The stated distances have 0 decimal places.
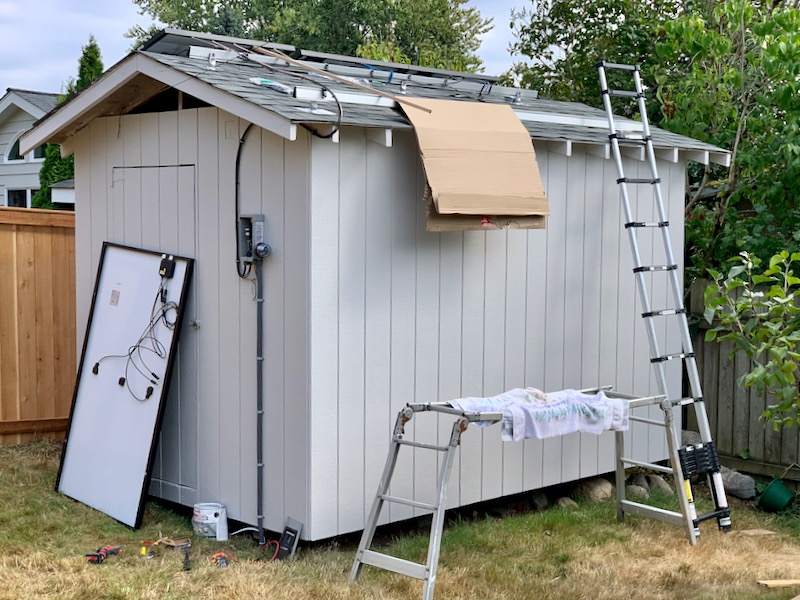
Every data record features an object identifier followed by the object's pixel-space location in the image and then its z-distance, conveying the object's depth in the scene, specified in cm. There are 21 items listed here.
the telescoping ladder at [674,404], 576
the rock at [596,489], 685
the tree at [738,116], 741
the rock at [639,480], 719
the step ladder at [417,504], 459
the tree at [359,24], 2706
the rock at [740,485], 721
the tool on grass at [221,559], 513
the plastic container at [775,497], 692
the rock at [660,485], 719
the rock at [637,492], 693
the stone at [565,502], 663
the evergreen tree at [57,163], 1673
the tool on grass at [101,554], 517
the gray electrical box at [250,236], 537
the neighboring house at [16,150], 1855
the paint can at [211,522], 564
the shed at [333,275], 523
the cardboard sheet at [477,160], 532
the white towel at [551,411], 486
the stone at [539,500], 665
